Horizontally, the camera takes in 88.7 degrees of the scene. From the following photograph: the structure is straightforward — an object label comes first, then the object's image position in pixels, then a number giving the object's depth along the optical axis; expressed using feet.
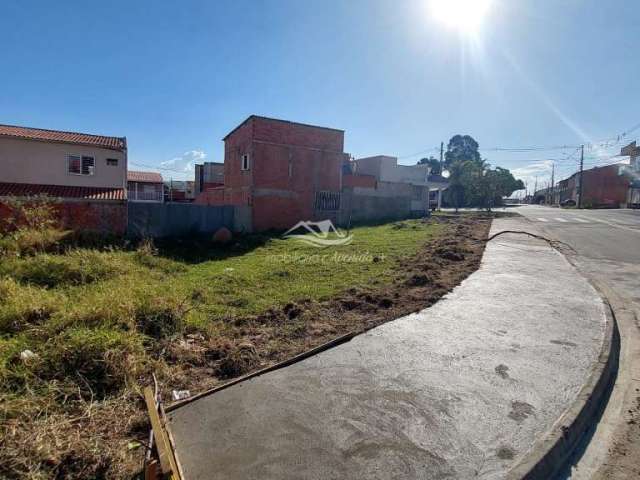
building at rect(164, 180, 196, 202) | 125.29
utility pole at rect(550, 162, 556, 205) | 216.13
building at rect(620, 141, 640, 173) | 83.61
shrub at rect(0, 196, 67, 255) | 26.07
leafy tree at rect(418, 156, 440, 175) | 210.63
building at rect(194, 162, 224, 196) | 97.81
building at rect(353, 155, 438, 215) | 96.73
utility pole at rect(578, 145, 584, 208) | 142.61
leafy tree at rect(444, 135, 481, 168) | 202.08
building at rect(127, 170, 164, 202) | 113.09
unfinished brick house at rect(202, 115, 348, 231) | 53.31
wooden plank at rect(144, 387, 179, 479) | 6.19
